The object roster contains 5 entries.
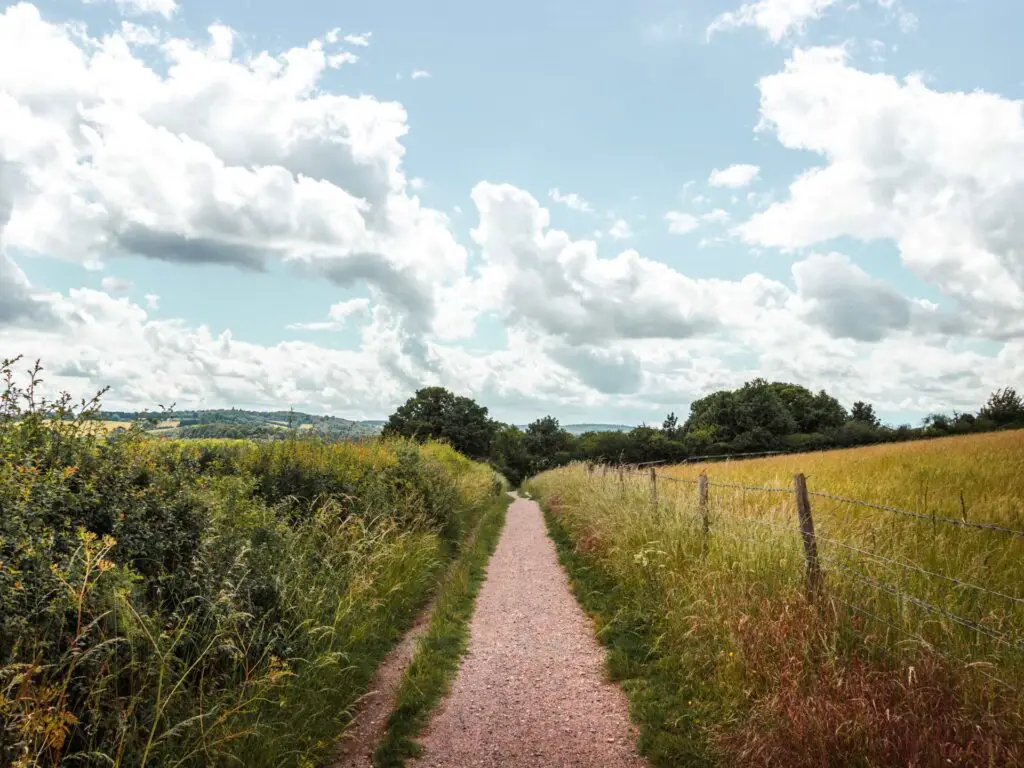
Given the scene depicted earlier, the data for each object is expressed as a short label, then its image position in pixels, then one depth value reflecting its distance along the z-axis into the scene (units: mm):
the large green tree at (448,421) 57625
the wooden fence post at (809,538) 5719
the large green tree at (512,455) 74875
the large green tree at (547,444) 77750
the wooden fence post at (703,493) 8587
